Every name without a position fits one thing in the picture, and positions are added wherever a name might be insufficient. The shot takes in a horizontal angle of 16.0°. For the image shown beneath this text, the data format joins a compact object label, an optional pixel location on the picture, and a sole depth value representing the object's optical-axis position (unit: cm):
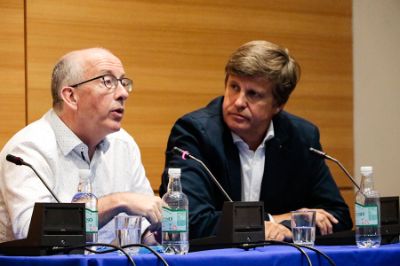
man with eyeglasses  521
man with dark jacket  596
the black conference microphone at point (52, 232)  400
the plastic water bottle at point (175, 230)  413
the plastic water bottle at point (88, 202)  423
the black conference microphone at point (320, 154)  498
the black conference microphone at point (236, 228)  432
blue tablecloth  373
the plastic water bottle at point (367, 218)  467
